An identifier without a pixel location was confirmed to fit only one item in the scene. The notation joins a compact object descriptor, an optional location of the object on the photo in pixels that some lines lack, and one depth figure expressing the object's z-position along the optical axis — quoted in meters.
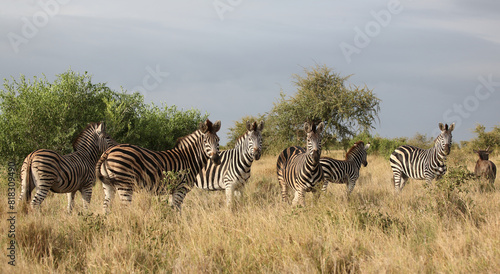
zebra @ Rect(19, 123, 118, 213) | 15.85
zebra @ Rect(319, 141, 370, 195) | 21.02
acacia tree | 52.31
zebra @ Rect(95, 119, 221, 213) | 14.15
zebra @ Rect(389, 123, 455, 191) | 22.25
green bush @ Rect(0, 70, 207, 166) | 24.44
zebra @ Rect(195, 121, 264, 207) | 16.81
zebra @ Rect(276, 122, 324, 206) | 16.11
